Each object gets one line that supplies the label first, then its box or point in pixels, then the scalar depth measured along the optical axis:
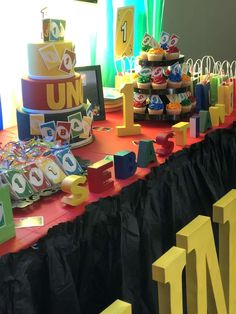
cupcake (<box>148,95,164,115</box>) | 1.68
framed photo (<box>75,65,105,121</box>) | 1.82
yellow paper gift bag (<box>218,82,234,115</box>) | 1.79
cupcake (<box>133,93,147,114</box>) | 1.71
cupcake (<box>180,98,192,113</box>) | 1.70
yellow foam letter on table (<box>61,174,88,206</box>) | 1.06
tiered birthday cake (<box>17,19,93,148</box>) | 1.40
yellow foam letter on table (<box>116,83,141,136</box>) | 1.60
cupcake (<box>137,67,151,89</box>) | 1.68
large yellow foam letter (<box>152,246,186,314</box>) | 0.94
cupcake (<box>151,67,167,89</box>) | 1.66
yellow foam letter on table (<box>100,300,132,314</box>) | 0.86
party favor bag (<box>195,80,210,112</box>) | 1.76
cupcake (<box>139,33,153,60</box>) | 1.70
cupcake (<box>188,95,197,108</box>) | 1.75
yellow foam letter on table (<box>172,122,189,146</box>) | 1.47
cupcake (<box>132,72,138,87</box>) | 1.72
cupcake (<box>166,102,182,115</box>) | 1.67
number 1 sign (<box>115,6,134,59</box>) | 2.02
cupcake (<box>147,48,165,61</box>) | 1.67
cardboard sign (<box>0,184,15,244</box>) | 0.90
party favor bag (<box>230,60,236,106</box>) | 1.93
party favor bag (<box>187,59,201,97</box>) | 1.83
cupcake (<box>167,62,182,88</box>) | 1.67
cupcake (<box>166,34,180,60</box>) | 1.68
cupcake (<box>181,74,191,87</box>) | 1.70
